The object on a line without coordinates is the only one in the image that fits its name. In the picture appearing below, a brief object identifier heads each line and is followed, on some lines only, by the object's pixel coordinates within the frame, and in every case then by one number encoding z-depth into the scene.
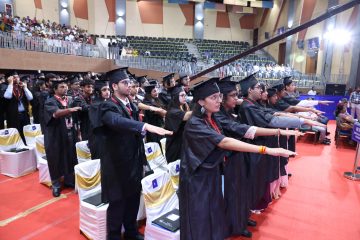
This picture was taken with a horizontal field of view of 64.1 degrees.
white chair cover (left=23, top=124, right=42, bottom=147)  5.71
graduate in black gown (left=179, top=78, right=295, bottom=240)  2.30
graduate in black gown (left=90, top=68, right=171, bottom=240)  2.77
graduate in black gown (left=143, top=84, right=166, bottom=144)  5.20
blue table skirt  12.80
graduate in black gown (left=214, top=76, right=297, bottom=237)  2.84
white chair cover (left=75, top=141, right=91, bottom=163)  4.53
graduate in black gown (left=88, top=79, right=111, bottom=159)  4.39
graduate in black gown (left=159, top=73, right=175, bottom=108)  5.33
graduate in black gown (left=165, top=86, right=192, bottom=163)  3.65
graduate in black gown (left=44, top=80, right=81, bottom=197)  4.26
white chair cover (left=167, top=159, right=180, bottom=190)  3.60
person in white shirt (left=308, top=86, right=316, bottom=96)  13.30
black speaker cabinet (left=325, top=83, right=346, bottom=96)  13.38
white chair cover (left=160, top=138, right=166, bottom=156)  4.82
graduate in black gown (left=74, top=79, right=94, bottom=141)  4.91
